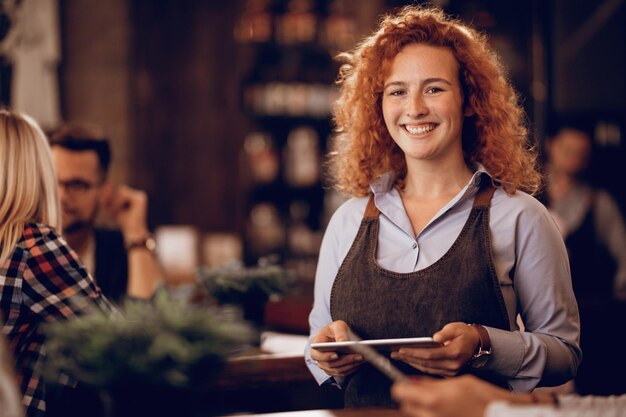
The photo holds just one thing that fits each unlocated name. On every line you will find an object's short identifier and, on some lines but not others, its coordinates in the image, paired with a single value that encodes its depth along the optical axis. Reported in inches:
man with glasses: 125.9
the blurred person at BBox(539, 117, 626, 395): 192.9
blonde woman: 78.5
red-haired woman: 77.4
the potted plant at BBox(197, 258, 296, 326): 111.3
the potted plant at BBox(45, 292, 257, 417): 53.1
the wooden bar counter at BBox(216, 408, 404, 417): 68.1
